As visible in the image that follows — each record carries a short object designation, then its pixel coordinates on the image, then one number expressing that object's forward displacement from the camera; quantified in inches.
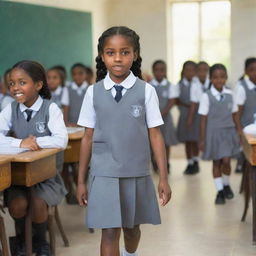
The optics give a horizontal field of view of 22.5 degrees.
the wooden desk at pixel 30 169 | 125.9
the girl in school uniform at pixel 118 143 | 110.1
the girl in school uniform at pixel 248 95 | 234.5
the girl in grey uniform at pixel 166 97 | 279.6
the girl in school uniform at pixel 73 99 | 271.7
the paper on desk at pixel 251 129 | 157.0
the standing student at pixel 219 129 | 211.3
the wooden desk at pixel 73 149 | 169.8
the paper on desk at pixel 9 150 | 132.0
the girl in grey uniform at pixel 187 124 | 279.0
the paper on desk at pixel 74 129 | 178.4
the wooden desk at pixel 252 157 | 146.9
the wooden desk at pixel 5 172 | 119.0
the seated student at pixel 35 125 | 138.8
